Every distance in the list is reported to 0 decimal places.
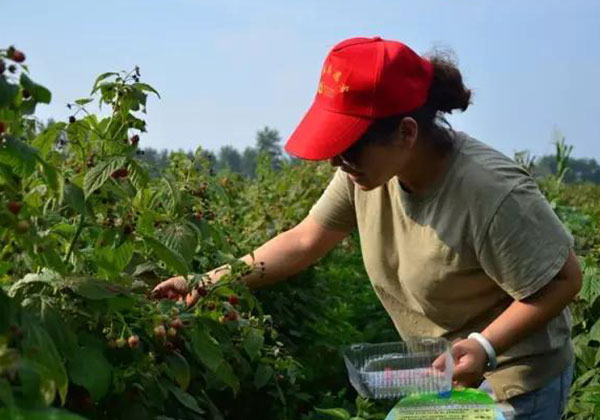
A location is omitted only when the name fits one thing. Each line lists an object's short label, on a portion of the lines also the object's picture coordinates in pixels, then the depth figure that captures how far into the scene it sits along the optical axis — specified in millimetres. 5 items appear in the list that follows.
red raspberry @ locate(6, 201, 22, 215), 1805
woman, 2828
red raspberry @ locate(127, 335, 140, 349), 2189
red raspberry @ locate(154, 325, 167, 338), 2268
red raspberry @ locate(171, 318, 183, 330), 2346
